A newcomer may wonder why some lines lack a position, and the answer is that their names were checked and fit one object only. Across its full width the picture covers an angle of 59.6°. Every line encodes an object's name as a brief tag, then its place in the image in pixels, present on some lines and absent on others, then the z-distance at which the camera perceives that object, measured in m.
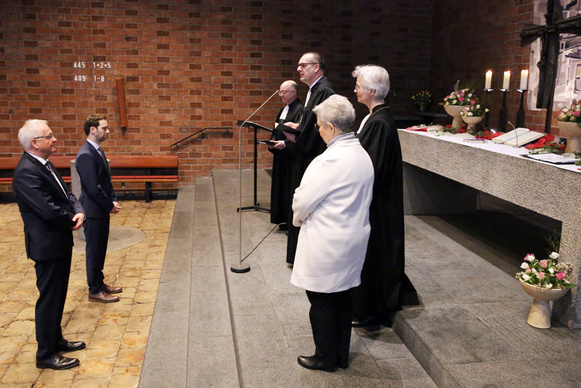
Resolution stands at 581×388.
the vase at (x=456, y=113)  4.93
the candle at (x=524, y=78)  4.50
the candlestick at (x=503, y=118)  5.50
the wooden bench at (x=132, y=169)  7.91
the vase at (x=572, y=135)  3.42
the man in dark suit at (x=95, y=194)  3.91
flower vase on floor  2.95
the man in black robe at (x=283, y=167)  5.25
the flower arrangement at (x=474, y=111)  4.64
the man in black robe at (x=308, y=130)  4.01
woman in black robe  3.04
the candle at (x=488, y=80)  4.64
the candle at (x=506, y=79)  4.52
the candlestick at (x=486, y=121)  6.82
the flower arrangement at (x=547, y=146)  3.57
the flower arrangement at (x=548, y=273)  2.94
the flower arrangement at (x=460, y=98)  4.87
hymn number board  7.92
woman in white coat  2.41
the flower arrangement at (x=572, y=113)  3.40
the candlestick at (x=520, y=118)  5.30
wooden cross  5.50
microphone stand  4.23
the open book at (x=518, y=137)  4.00
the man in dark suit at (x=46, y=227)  3.00
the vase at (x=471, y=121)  4.62
